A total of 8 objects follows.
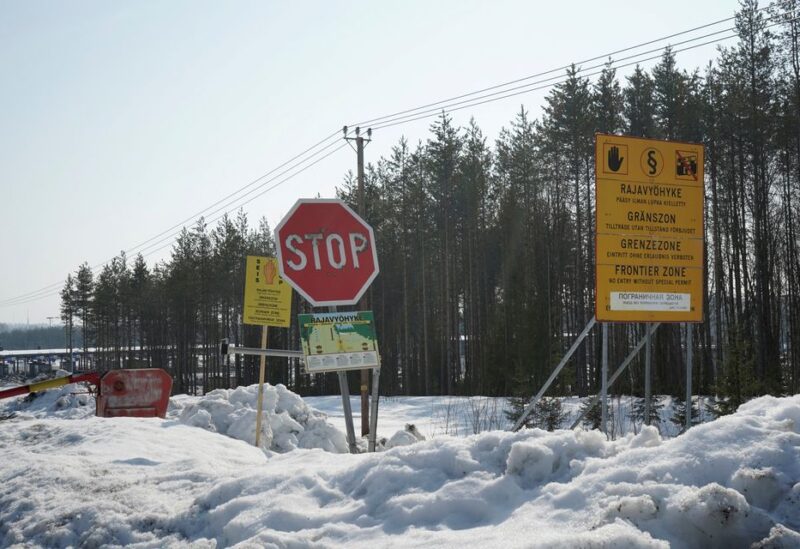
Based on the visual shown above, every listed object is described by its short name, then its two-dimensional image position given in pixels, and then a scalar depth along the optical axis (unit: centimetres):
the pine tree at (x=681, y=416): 1335
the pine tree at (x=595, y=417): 1294
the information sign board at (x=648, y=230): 814
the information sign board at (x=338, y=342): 612
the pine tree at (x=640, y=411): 1456
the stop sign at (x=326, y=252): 609
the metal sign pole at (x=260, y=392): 957
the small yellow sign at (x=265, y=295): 1116
